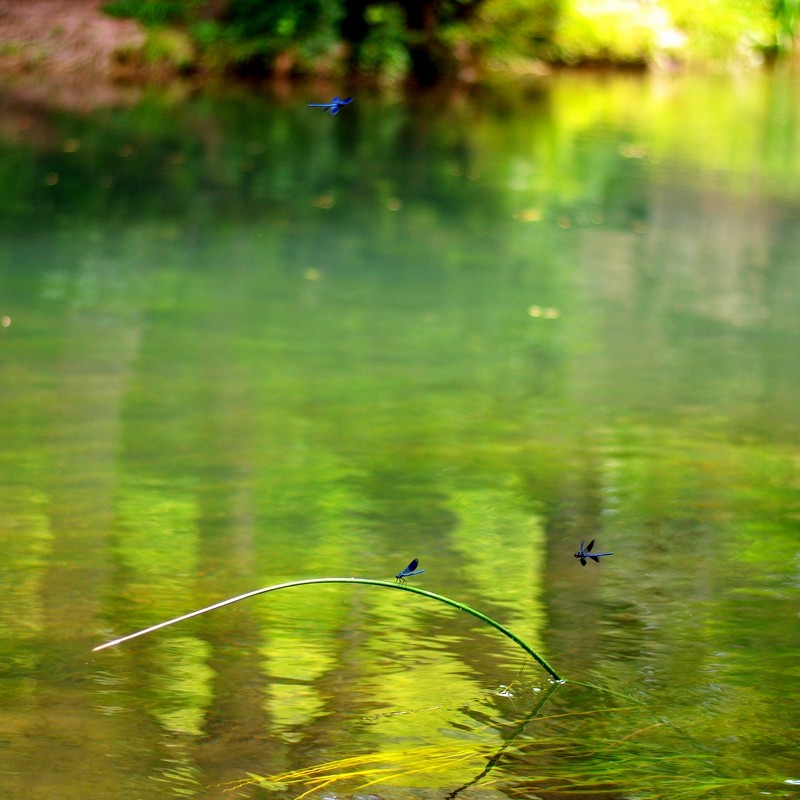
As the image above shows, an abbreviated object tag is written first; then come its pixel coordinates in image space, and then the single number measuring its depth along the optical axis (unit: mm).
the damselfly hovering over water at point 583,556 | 5496
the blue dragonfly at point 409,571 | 5089
